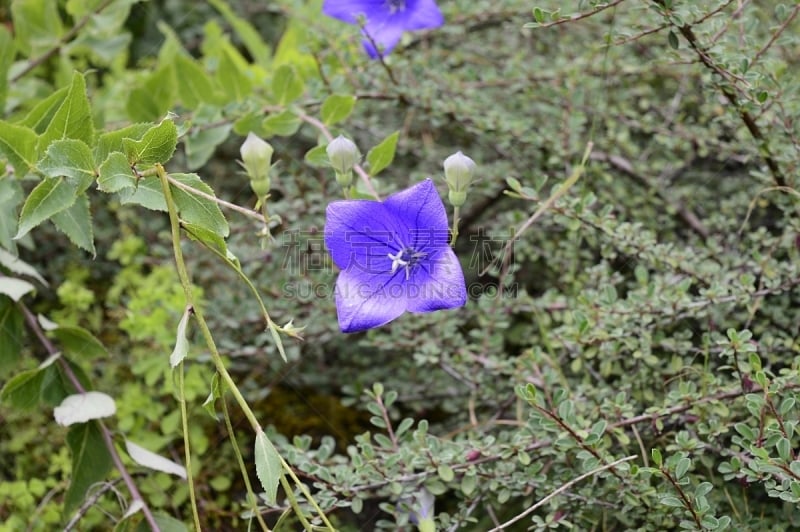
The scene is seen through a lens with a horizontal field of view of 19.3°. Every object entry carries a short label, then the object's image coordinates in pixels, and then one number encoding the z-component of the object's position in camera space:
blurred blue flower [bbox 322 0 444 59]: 0.98
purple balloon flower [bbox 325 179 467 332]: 0.85
